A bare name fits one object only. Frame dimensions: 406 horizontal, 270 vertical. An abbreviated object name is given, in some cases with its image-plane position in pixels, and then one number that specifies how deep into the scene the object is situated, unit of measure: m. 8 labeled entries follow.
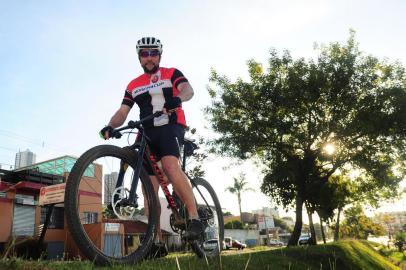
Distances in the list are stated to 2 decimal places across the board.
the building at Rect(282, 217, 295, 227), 156.19
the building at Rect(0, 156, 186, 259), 25.23
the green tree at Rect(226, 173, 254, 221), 85.56
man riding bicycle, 4.13
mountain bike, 3.26
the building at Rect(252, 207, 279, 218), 142.81
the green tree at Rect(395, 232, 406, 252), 57.38
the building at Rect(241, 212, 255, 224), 100.46
